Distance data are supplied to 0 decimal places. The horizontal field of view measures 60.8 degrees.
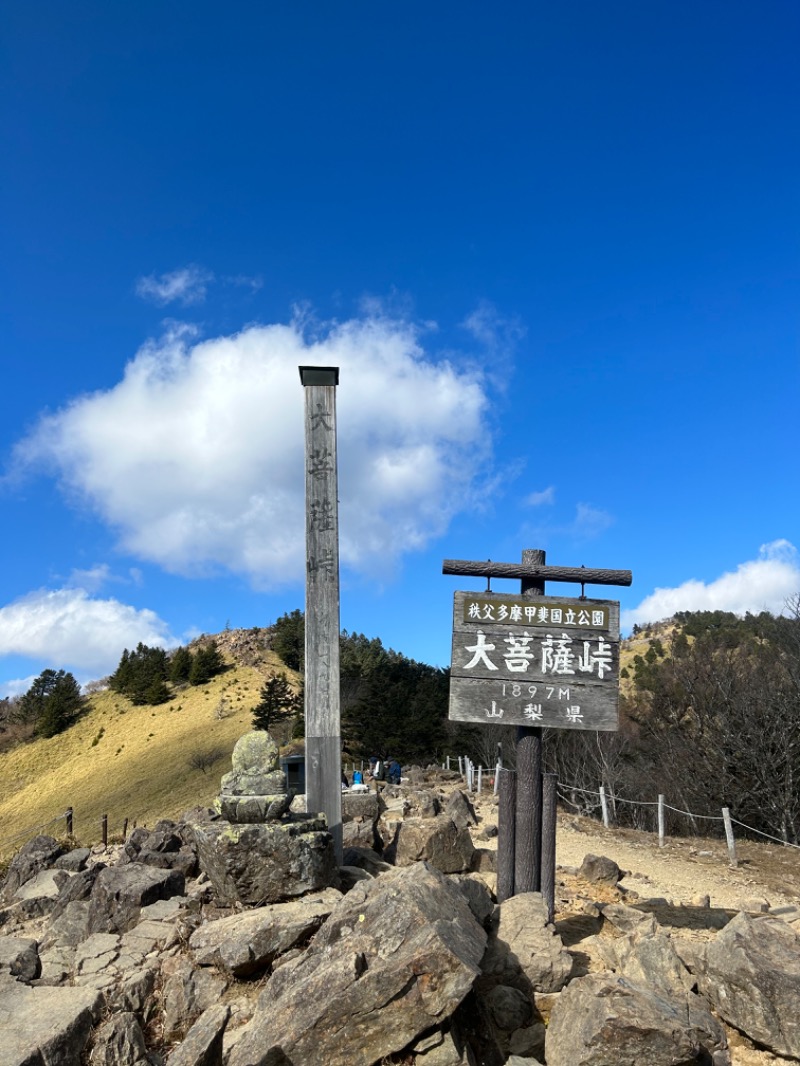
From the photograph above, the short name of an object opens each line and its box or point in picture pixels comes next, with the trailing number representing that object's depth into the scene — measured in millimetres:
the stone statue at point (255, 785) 7504
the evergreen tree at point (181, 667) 54594
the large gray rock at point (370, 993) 4227
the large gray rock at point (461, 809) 16031
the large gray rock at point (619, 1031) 4031
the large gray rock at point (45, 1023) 4516
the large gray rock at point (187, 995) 5508
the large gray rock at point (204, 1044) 4333
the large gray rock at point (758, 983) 4863
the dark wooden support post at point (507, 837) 7496
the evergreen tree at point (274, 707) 39000
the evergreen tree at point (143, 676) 52312
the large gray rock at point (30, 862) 12594
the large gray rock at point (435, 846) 10188
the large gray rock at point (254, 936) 5848
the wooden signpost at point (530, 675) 7473
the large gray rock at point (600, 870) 10862
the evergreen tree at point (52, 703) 51056
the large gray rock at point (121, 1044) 4684
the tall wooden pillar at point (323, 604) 9422
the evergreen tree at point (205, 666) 53219
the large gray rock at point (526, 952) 5336
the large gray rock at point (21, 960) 6254
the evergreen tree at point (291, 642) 55000
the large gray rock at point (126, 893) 7551
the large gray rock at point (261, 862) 7117
